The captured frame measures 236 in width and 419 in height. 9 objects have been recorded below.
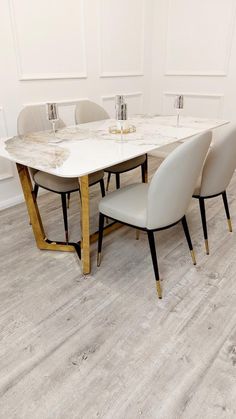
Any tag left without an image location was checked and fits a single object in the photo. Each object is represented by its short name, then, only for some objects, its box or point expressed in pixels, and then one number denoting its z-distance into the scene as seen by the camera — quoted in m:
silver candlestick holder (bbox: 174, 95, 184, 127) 2.22
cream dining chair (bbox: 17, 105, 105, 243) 1.88
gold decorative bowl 2.01
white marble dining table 1.41
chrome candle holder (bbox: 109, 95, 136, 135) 1.79
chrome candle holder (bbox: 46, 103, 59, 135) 1.78
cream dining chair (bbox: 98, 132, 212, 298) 1.33
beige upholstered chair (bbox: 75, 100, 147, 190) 2.33
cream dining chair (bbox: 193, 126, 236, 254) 1.67
